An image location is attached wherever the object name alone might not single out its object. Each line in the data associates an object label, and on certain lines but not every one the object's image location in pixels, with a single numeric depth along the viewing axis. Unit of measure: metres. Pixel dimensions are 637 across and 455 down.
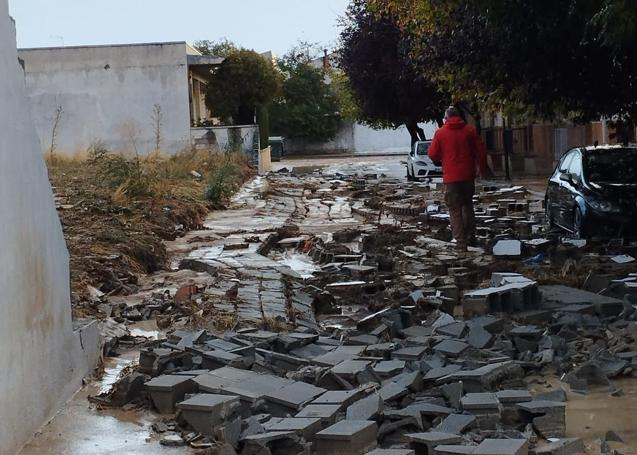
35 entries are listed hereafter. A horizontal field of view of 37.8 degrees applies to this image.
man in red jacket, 12.61
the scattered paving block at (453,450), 4.52
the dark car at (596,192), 12.20
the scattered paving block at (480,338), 6.93
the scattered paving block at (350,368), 6.08
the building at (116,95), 36.31
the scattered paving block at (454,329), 7.15
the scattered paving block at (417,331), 7.45
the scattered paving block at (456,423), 5.02
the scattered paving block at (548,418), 5.16
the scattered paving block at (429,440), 4.75
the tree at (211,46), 73.69
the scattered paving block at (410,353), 6.59
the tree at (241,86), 37.47
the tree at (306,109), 64.50
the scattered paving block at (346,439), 4.84
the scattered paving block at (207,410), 5.30
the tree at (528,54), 10.50
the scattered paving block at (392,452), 4.56
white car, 30.03
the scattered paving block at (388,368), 6.19
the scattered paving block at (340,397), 5.43
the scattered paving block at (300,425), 4.96
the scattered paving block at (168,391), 5.85
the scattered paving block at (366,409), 5.22
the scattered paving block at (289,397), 5.48
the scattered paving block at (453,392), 5.54
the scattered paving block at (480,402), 5.26
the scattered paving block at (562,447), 4.66
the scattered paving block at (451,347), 6.65
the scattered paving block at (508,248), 11.64
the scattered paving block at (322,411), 5.17
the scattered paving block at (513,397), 5.40
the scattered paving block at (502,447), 4.46
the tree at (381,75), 31.81
